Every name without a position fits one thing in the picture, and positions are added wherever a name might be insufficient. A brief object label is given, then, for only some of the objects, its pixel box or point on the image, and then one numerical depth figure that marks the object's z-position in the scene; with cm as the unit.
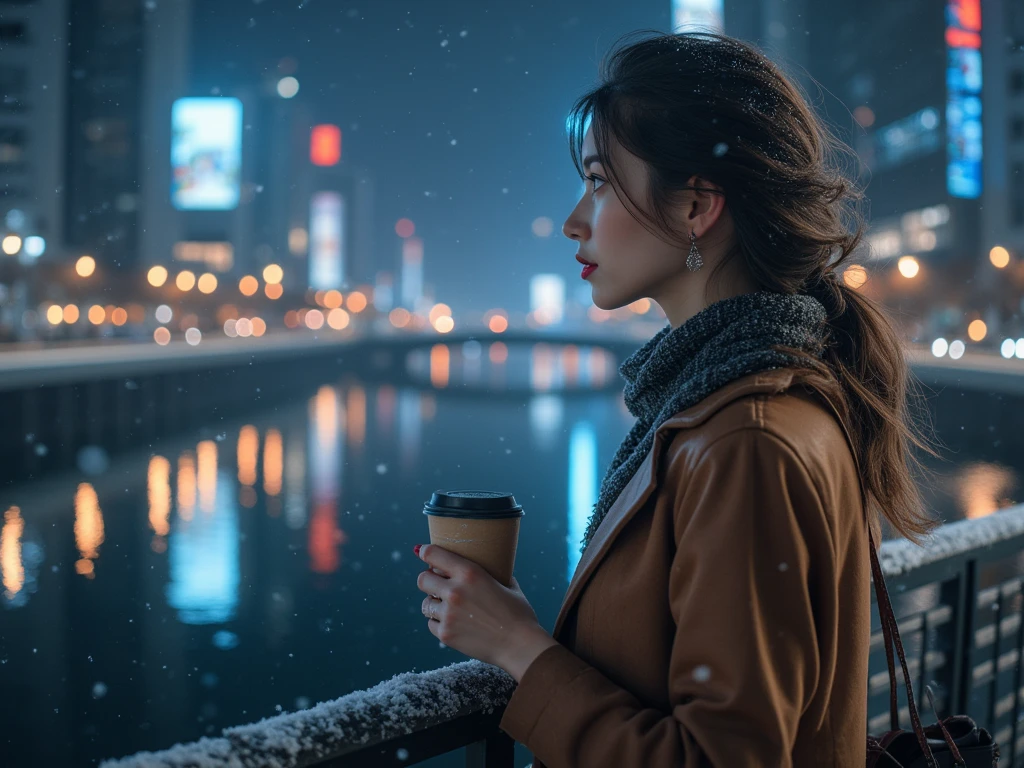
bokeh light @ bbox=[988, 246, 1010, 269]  4063
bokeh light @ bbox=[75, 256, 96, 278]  5116
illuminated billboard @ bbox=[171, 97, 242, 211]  7012
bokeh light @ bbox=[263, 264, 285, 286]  8675
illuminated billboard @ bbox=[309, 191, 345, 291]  12144
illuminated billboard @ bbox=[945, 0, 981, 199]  4538
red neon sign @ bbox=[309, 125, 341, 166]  13538
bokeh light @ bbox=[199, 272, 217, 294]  6862
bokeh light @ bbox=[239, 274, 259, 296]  7600
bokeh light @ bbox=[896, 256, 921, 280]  3919
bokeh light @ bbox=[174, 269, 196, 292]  6438
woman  100
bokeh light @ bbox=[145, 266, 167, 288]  5919
